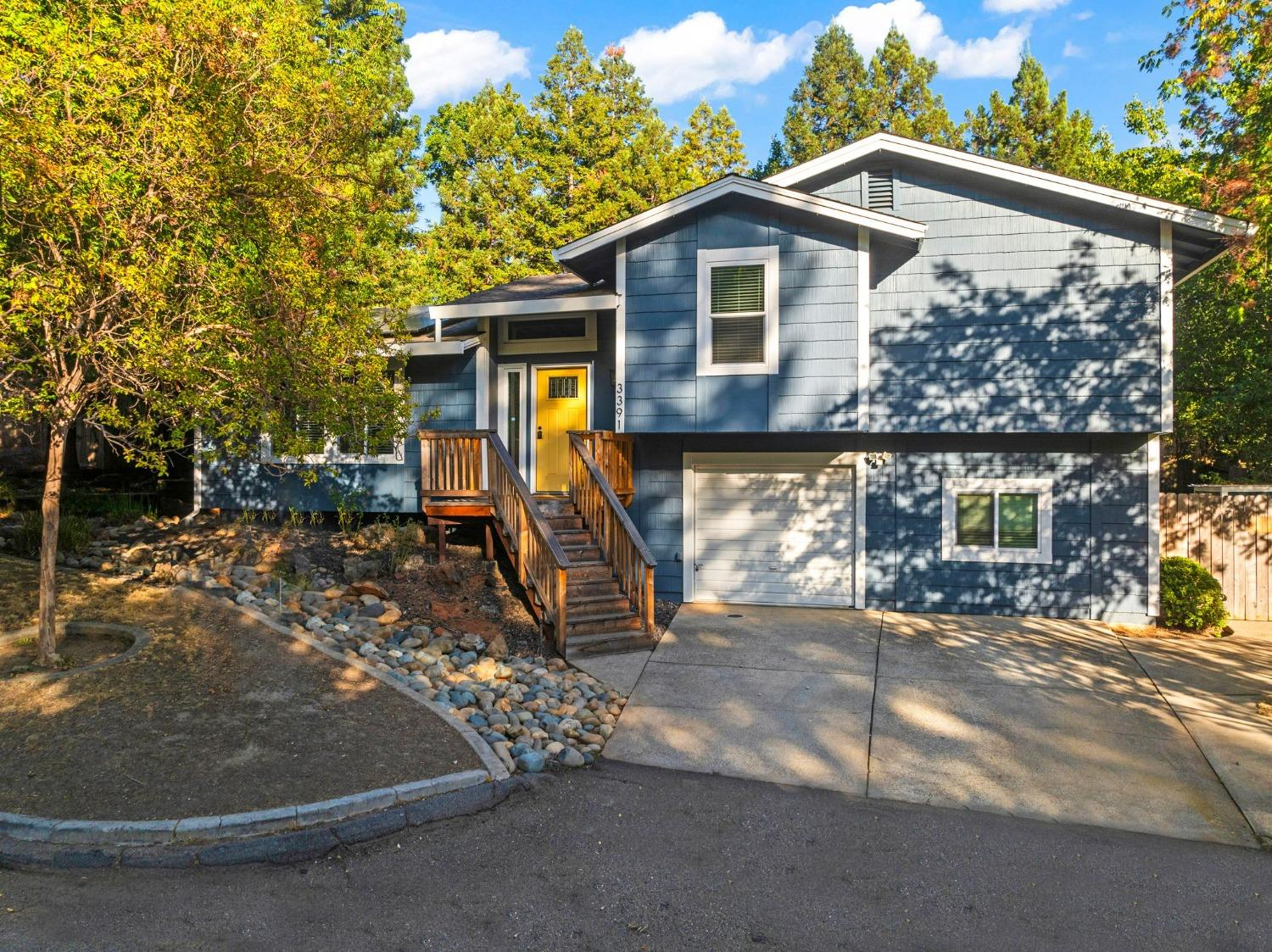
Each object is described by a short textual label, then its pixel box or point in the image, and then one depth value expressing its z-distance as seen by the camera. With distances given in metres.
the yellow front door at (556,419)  12.05
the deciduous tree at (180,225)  6.20
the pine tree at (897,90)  29.83
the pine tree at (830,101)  30.69
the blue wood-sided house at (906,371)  9.84
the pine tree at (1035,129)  25.58
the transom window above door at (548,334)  11.91
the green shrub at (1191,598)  9.91
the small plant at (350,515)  11.90
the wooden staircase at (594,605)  8.73
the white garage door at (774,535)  11.13
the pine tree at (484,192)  27.64
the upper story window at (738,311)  10.09
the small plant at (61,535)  10.62
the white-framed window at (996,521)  10.44
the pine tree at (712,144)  29.83
